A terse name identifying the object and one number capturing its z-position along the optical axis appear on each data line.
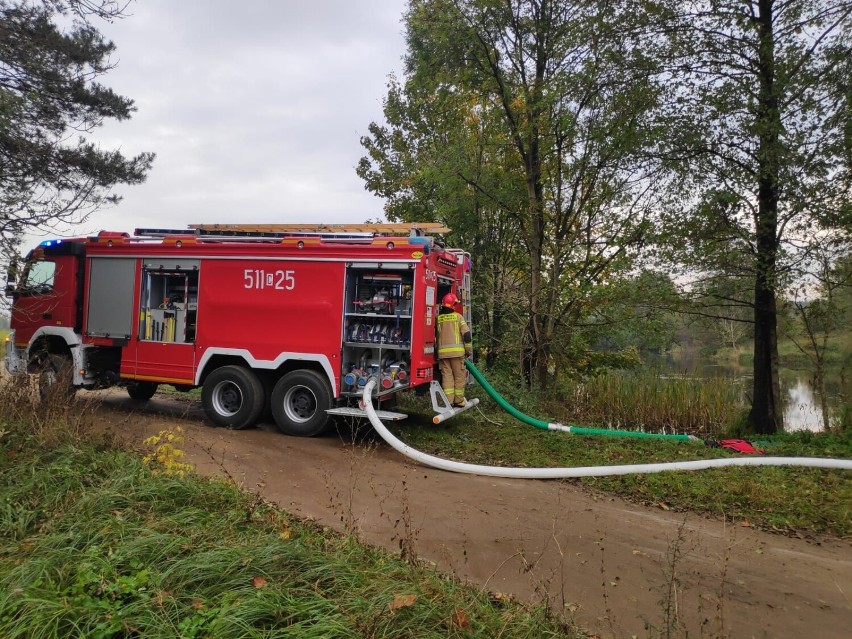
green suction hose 8.24
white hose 5.99
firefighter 7.97
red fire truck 7.64
